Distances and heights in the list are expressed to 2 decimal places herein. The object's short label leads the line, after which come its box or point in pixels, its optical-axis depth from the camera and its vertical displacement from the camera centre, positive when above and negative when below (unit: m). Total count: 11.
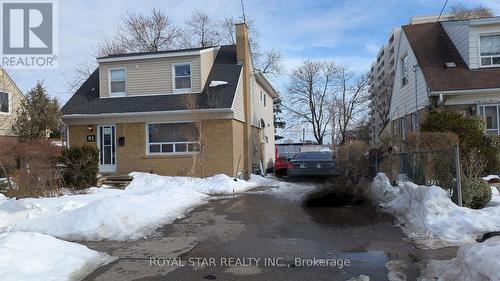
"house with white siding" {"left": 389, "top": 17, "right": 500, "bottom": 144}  19.98 +3.51
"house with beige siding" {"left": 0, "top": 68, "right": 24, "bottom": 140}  30.14 +3.66
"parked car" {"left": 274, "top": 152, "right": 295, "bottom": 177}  27.25 -0.94
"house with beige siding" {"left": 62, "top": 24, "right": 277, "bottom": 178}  21.45 +1.89
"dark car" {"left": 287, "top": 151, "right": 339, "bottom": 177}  19.11 -0.66
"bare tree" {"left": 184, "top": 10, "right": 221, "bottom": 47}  47.09 +11.52
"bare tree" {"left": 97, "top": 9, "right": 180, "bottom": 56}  43.84 +10.78
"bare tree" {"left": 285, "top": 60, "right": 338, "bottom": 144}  62.91 +6.60
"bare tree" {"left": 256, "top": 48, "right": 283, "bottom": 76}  51.00 +9.32
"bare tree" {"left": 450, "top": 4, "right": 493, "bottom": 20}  54.59 +16.06
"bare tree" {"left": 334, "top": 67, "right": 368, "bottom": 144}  62.59 +5.47
